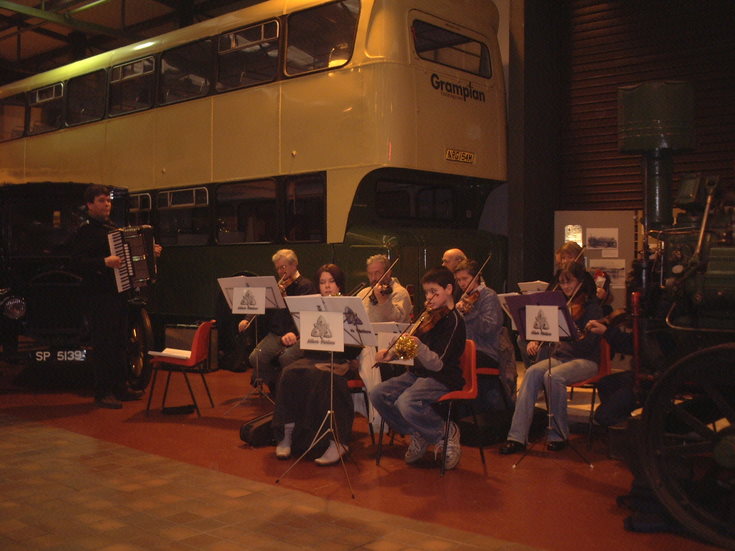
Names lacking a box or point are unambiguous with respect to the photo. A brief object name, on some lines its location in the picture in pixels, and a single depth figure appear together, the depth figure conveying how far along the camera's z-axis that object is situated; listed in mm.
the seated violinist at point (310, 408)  5934
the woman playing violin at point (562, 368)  6109
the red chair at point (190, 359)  7367
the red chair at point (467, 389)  5562
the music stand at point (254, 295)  7242
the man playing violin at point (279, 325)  7578
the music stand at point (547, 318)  5723
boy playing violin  5621
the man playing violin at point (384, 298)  6977
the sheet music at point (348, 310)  5328
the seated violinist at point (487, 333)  6539
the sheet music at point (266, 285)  7250
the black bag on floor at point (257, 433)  6375
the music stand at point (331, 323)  5336
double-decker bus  8523
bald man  7137
